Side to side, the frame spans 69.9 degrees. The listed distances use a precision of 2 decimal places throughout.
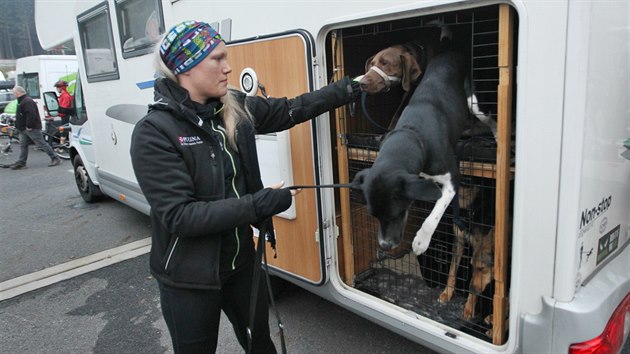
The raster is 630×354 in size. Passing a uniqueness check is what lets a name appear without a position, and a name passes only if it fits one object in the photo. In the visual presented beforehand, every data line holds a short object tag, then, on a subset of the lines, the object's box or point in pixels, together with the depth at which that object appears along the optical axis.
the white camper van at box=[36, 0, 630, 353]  1.67
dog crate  2.00
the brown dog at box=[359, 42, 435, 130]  2.49
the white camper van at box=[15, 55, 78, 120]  15.46
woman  1.82
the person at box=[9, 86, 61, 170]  11.11
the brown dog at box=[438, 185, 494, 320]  2.52
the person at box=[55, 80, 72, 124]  6.94
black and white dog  1.93
